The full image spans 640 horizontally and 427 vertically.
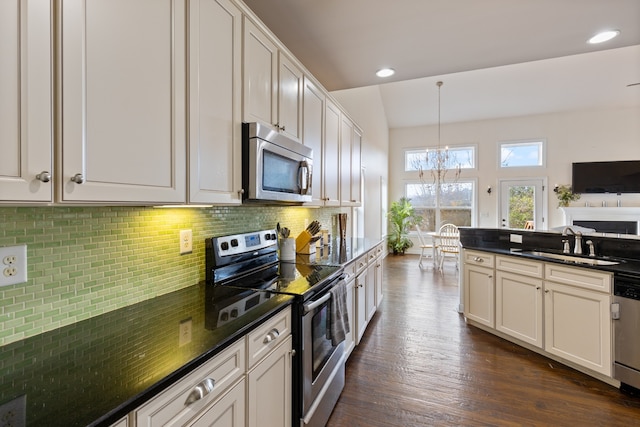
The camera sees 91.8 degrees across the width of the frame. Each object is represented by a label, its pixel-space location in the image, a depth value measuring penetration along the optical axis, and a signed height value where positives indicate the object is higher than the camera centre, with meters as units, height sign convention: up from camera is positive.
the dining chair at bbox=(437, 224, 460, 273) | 6.22 -0.64
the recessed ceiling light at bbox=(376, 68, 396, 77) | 2.82 +1.31
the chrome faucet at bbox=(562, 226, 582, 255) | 2.78 -0.27
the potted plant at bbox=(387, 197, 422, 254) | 7.93 -0.24
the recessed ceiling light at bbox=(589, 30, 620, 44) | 2.20 +1.28
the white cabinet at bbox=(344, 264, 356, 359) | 2.43 -0.76
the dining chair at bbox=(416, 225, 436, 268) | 6.56 -0.71
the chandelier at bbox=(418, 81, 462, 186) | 7.89 +1.20
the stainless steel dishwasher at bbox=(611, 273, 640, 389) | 2.10 -0.80
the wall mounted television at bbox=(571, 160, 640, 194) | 6.29 +0.75
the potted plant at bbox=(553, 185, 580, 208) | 6.74 +0.39
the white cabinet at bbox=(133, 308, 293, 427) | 0.83 -0.57
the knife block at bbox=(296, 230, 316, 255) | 2.68 -0.27
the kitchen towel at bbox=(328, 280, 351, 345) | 1.85 -0.63
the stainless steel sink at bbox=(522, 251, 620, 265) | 2.48 -0.39
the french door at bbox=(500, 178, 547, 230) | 7.18 +0.23
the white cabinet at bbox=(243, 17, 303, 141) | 1.59 +0.75
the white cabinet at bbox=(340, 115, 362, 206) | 3.25 +0.58
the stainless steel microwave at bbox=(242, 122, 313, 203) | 1.54 +0.26
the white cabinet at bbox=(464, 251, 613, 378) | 2.26 -0.79
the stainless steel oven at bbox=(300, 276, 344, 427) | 1.54 -0.84
